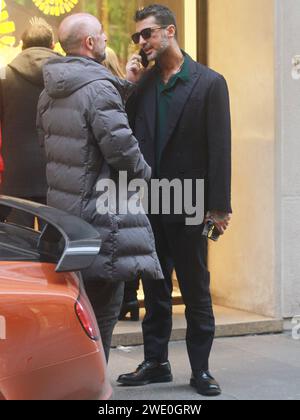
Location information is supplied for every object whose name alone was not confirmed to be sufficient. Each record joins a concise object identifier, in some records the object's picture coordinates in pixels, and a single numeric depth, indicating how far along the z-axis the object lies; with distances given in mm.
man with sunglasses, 7961
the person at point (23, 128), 9490
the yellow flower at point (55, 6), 10694
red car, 4713
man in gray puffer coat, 6722
